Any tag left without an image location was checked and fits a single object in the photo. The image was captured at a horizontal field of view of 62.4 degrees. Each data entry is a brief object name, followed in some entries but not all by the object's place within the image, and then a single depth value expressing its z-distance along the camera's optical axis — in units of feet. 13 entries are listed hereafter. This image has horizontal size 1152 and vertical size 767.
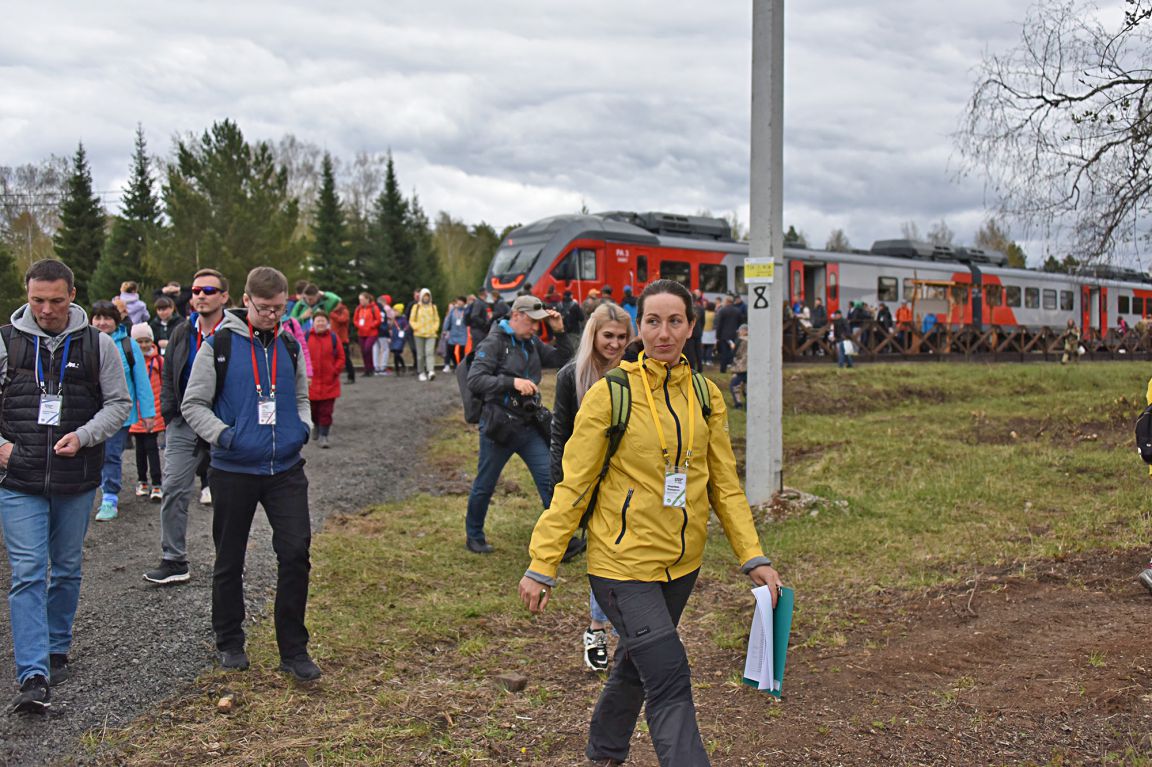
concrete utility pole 27.94
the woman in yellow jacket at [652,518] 10.38
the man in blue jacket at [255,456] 15.25
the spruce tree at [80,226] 128.98
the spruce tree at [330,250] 139.23
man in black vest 14.06
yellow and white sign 27.91
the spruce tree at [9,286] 92.77
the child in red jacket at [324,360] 36.52
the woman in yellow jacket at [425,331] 62.64
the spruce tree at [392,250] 140.05
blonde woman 14.84
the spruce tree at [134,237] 116.37
